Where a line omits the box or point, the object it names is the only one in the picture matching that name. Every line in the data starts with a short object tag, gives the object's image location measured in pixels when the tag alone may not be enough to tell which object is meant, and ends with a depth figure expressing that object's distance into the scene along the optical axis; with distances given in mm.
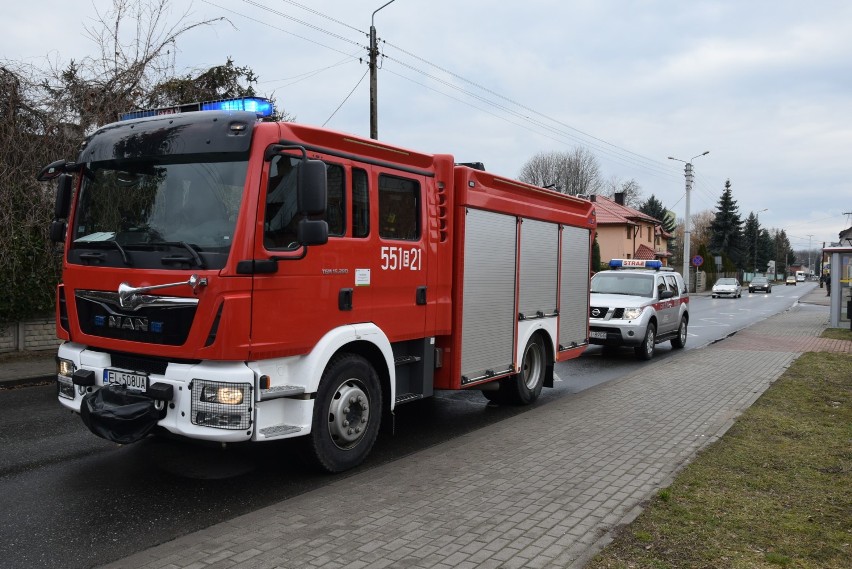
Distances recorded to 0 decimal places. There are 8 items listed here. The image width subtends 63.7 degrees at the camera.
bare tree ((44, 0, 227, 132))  12180
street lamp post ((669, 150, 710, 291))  38481
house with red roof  60438
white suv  13352
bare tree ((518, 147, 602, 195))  69625
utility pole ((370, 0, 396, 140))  18234
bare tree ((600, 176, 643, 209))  90250
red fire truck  4730
